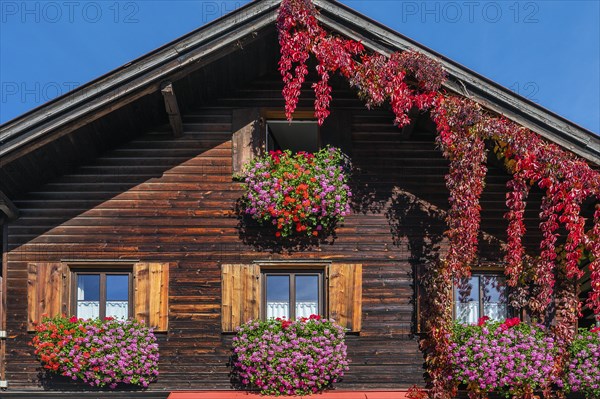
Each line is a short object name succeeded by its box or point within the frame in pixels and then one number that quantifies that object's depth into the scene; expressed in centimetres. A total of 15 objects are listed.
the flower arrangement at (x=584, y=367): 1136
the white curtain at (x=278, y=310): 1215
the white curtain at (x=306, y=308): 1215
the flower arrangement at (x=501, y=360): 1131
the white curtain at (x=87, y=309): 1207
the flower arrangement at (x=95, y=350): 1141
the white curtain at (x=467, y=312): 1227
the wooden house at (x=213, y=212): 1159
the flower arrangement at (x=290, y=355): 1138
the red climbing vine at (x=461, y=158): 1125
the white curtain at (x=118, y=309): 1206
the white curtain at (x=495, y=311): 1232
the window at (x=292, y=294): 1216
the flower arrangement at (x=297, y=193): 1191
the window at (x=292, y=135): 1332
